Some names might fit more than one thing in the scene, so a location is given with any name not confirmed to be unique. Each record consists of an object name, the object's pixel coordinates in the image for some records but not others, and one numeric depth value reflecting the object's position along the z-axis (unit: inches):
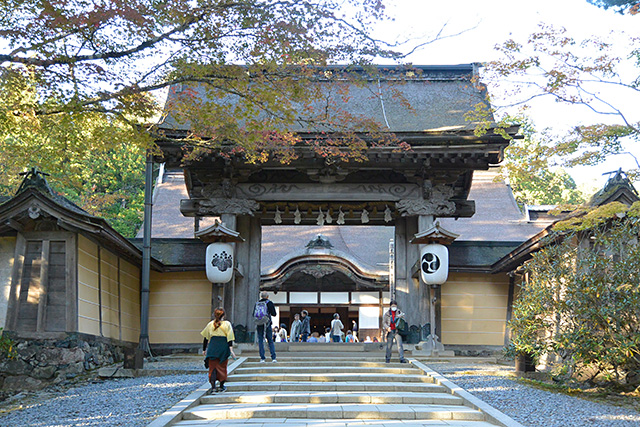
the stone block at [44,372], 412.5
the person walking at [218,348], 349.7
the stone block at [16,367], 408.2
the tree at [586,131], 347.3
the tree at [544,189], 1311.5
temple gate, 525.7
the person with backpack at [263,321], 451.8
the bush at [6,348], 406.9
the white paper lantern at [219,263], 518.6
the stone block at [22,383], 404.2
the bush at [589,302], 346.3
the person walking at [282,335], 797.2
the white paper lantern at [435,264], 524.7
